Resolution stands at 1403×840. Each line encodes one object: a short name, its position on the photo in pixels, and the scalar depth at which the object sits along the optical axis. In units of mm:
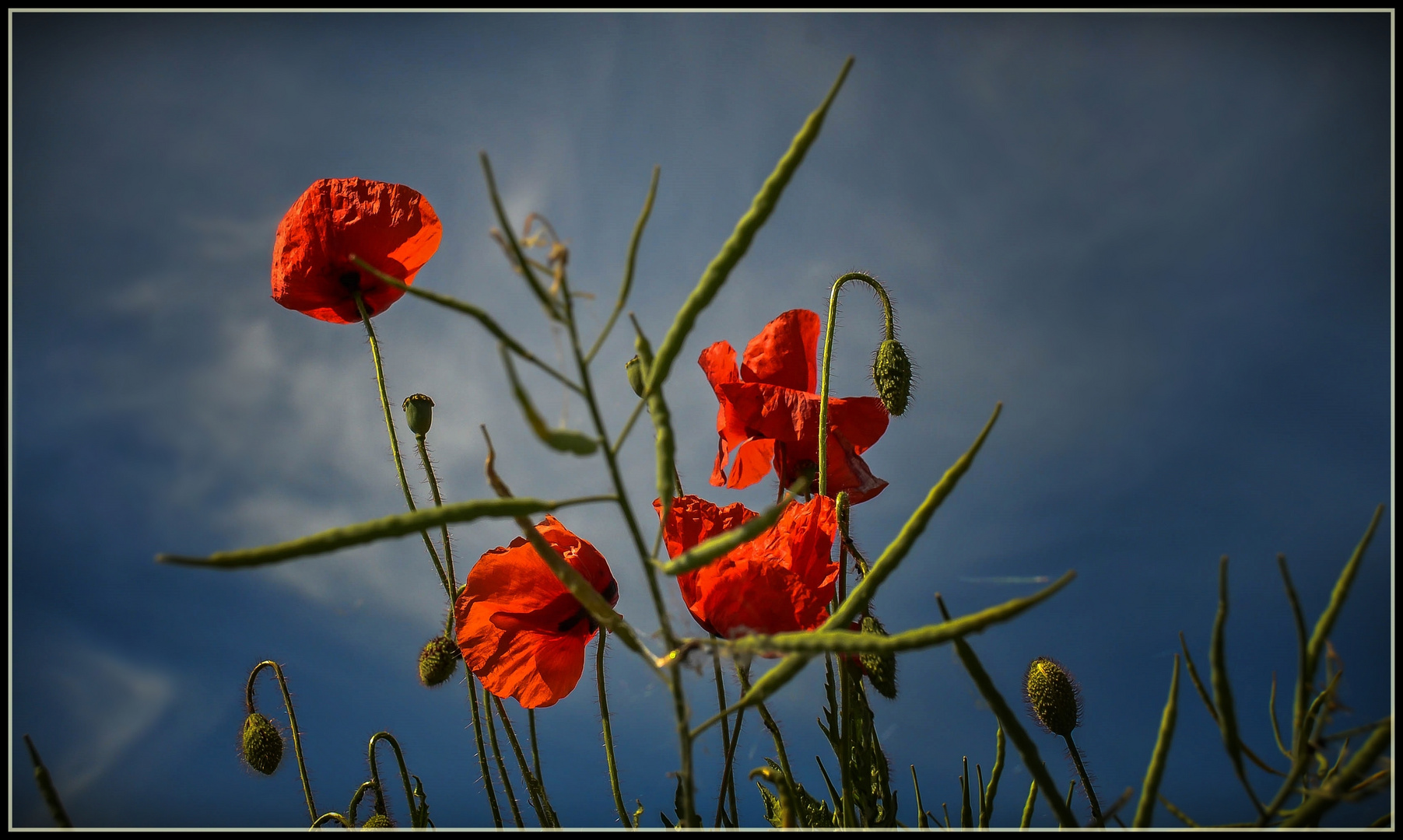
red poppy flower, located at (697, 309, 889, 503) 840
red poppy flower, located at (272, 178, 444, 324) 852
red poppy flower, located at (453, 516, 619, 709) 798
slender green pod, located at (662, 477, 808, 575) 503
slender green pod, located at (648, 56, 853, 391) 577
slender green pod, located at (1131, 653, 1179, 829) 595
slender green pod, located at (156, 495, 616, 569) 514
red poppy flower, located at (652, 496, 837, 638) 783
